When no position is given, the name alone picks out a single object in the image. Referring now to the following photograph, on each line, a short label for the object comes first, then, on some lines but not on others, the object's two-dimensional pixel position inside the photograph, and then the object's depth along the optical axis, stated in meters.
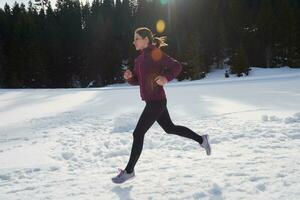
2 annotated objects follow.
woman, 5.07
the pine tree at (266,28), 56.09
